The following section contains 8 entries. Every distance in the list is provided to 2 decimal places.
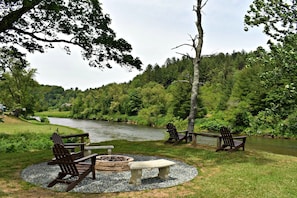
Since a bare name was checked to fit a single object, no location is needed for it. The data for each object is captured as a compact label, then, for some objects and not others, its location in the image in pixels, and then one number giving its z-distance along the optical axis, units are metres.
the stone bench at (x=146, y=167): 5.99
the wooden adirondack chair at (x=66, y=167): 5.76
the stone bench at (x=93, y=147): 8.43
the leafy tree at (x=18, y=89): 36.88
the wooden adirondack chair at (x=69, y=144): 8.11
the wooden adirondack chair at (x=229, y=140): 10.33
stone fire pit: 7.18
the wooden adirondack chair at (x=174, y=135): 11.92
